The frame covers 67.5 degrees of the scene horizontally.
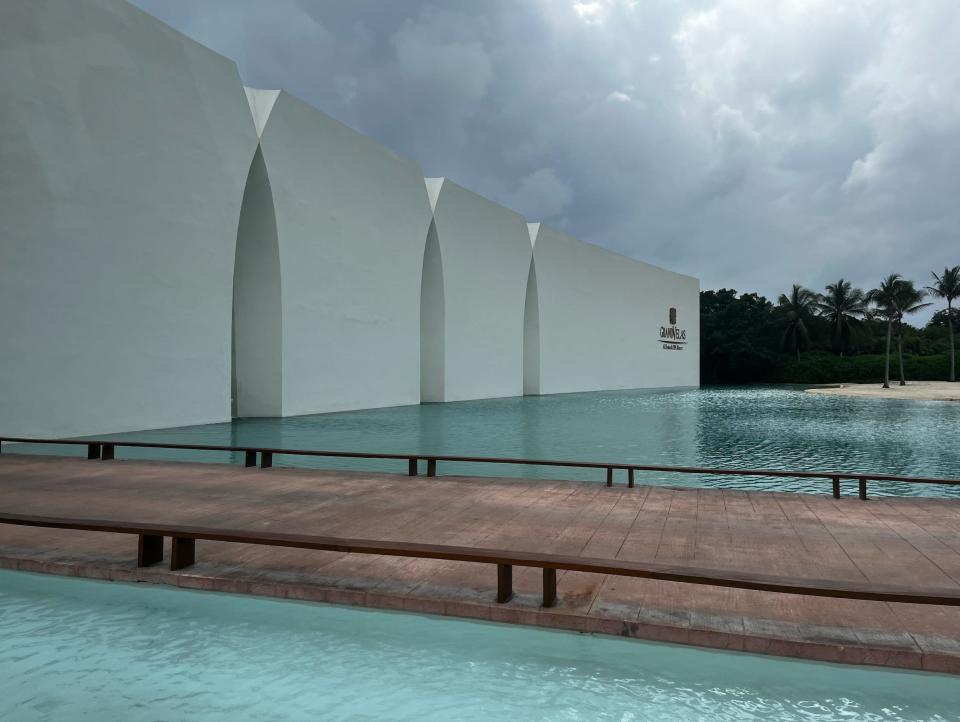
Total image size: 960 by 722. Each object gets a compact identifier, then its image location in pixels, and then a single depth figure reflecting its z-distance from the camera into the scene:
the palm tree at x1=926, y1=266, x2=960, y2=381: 52.62
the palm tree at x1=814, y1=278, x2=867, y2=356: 59.03
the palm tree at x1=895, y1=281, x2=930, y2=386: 45.81
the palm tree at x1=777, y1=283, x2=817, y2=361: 59.25
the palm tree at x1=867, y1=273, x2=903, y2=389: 46.00
